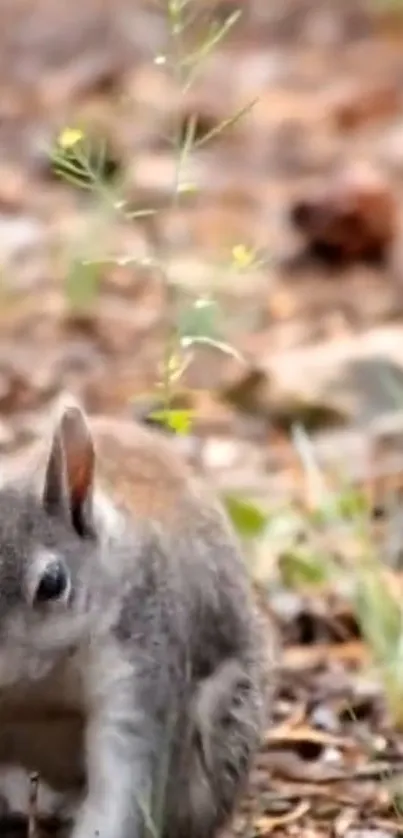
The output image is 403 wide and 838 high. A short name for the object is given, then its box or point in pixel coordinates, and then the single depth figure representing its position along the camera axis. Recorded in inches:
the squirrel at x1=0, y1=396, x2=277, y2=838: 235.8
